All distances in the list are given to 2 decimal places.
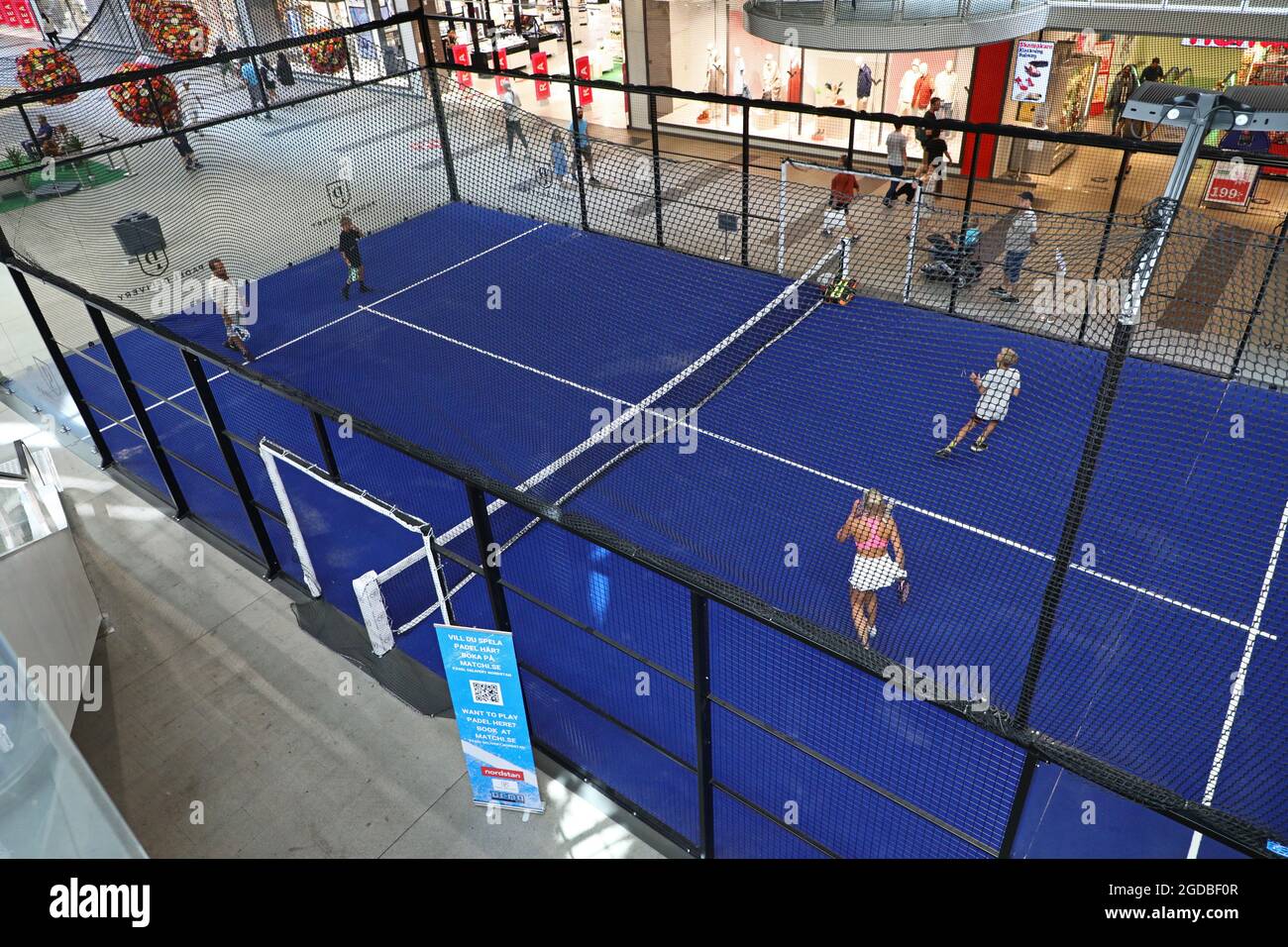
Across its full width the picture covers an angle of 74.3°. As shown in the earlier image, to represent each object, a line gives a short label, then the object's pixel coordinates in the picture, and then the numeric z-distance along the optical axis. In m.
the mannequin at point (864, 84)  15.70
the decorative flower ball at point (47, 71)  10.48
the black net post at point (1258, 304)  7.64
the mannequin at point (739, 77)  17.34
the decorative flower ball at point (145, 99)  10.72
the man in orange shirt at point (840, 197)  10.92
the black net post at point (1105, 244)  8.56
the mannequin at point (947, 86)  14.53
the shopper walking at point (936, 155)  11.63
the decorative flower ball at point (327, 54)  12.91
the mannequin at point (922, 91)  14.94
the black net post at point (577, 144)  11.26
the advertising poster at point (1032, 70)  12.70
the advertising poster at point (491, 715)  4.48
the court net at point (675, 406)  7.94
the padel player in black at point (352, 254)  11.34
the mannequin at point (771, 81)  17.00
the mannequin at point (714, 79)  17.70
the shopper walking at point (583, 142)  11.46
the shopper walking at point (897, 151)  12.68
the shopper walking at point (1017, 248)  8.73
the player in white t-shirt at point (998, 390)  7.72
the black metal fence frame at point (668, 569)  2.85
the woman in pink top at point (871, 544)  6.04
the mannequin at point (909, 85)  15.09
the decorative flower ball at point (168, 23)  9.92
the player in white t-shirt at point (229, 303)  10.62
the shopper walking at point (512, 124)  13.27
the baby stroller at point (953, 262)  9.30
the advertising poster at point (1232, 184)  12.74
